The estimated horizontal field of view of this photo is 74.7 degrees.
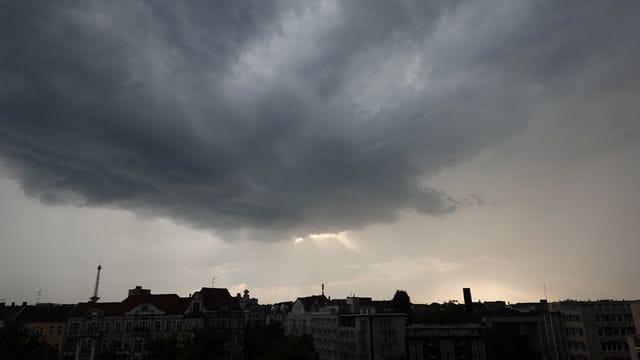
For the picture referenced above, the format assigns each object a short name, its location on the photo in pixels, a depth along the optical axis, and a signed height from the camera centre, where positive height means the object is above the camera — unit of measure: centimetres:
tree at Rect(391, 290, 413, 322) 13788 +259
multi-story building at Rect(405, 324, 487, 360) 9800 -709
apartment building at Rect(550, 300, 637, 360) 9531 -467
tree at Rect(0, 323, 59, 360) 5925 -459
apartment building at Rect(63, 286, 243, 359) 9150 -194
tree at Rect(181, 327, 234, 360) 7081 -560
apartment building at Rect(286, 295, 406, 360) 9775 -400
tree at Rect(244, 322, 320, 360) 7643 -560
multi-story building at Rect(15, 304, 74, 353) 9500 -183
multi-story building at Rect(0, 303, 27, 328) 9662 +42
